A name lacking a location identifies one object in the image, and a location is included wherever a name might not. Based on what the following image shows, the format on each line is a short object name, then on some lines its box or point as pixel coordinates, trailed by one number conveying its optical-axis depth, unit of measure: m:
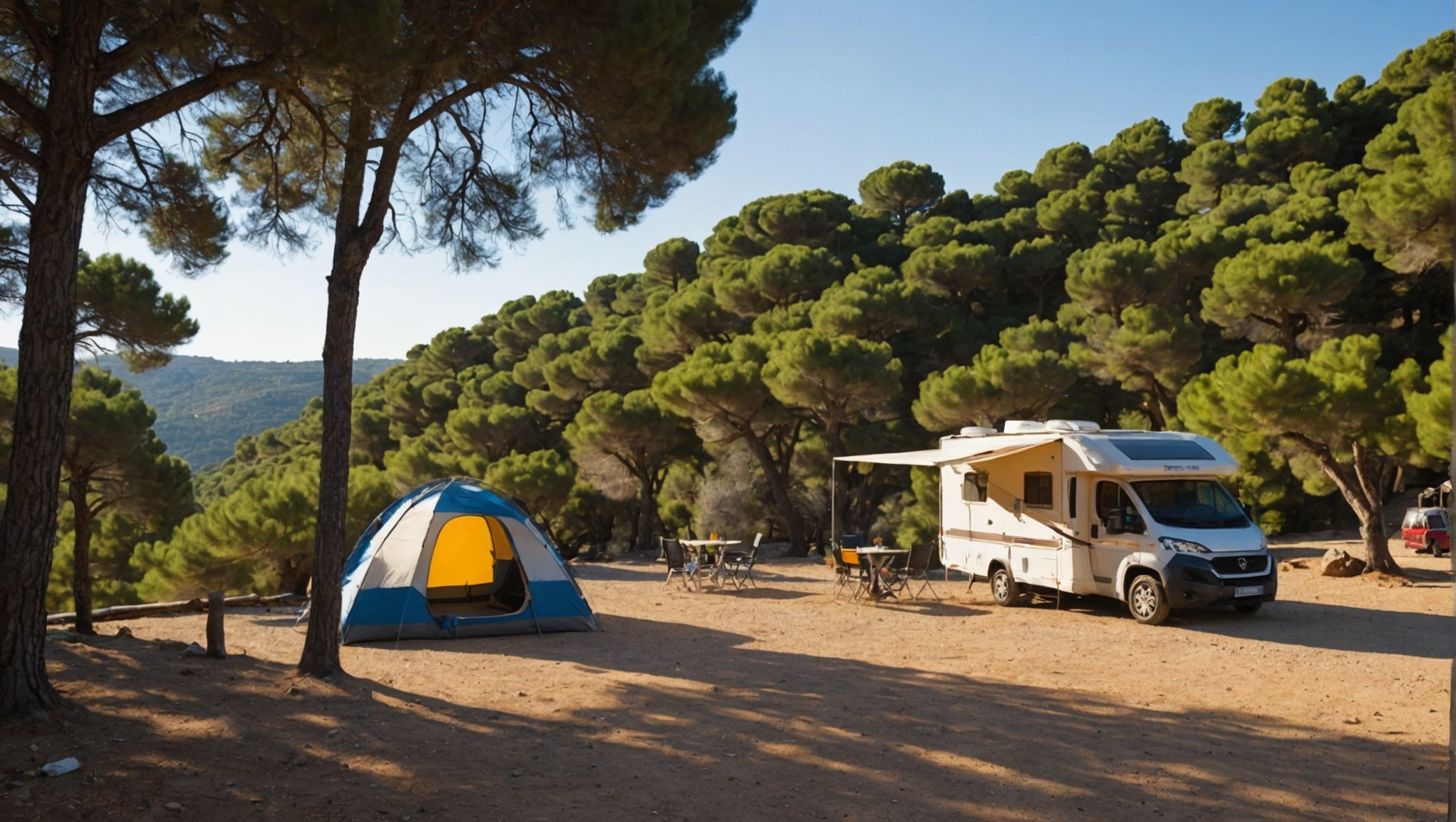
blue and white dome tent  8.84
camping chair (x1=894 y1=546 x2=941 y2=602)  11.48
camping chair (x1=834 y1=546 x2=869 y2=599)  11.75
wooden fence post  7.02
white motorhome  9.30
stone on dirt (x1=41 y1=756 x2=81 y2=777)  4.14
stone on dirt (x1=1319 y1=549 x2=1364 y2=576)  12.64
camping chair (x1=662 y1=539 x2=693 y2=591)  12.96
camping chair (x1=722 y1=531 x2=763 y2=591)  13.18
